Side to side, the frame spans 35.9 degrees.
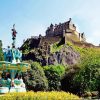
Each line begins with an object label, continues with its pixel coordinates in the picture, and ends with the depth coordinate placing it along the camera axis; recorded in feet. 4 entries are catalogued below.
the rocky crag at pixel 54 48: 134.85
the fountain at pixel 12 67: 52.56
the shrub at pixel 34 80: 86.55
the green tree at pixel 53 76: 98.41
